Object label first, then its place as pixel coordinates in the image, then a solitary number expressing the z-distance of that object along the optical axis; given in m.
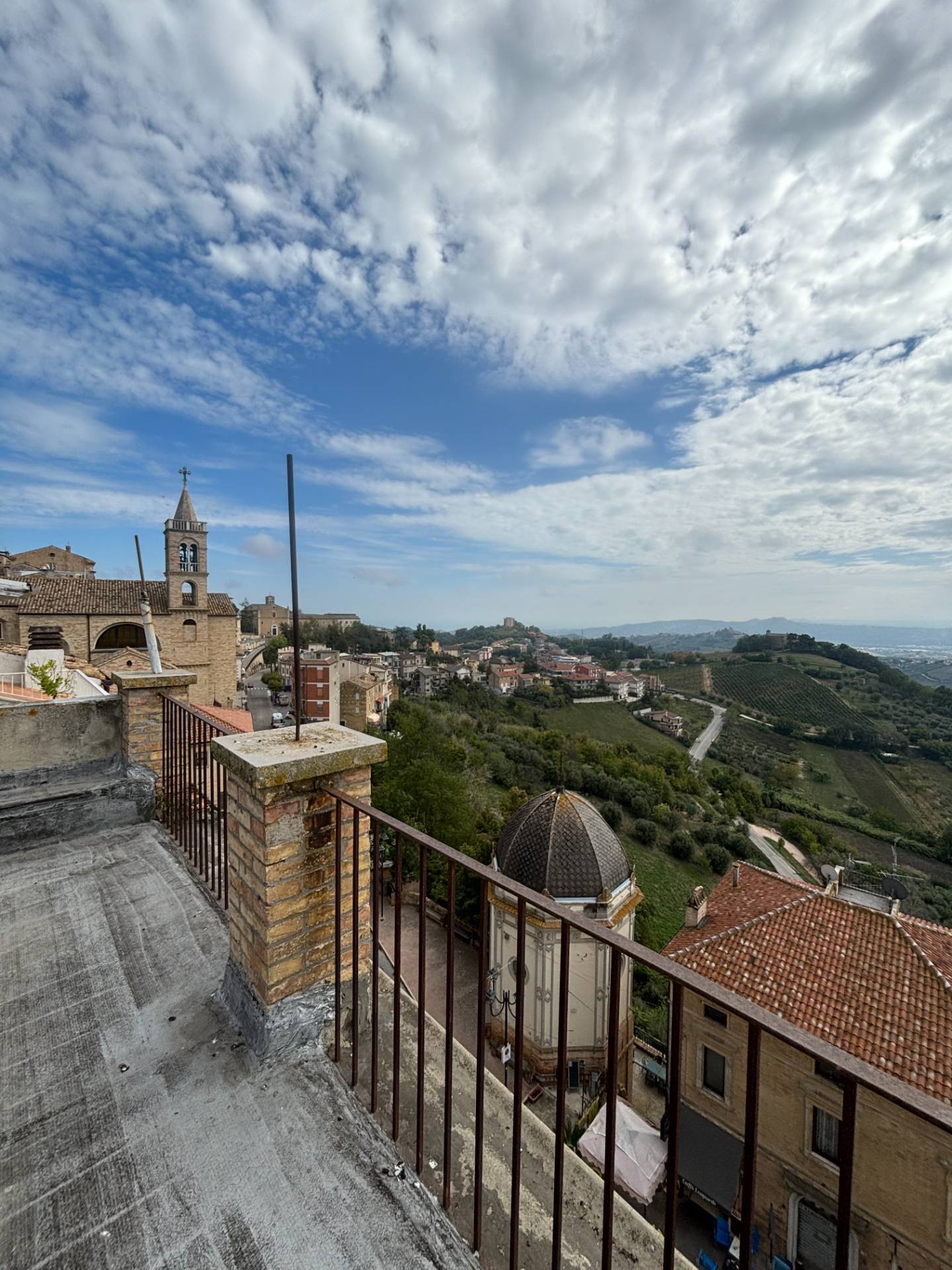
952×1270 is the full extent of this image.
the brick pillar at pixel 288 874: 2.06
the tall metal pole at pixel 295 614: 2.16
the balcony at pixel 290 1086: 1.50
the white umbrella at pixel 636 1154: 6.86
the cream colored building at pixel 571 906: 9.73
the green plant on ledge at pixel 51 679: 6.72
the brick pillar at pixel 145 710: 4.40
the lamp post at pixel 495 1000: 10.73
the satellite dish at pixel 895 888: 15.62
